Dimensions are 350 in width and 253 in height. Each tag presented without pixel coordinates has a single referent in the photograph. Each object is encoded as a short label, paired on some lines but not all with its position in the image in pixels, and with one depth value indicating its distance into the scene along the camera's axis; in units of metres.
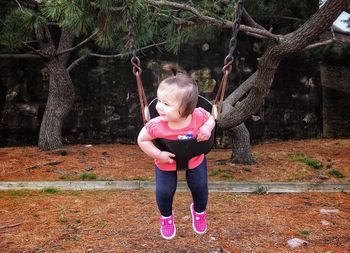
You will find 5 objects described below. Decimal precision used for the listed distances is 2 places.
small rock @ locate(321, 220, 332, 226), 4.27
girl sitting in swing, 2.46
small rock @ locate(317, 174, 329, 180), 6.05
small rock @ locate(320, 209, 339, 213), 4.64
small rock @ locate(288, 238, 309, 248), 3.74
